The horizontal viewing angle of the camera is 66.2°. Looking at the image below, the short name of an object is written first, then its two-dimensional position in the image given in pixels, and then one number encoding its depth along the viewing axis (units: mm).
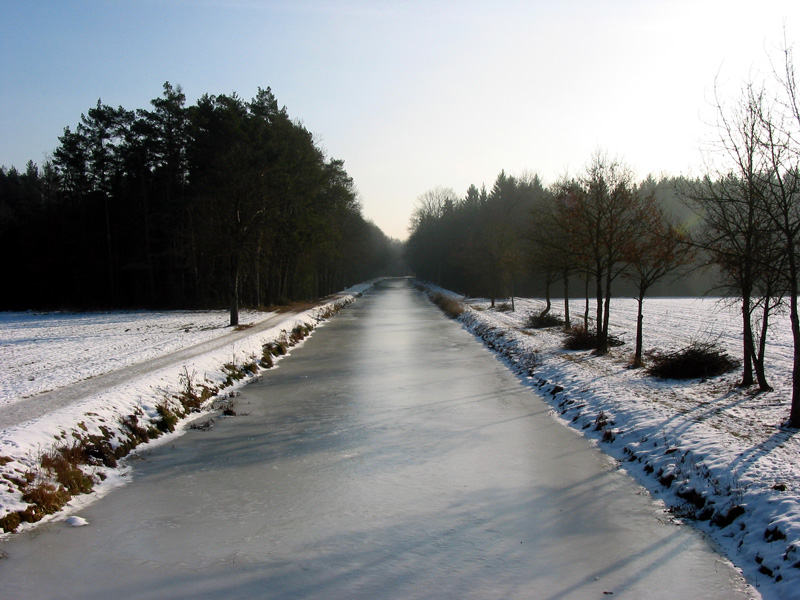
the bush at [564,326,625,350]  20656
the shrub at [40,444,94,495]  7984
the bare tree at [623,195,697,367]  16016
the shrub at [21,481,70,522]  7133
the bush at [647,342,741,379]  14586
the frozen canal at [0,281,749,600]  5570
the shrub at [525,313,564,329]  30000
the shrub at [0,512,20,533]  6675
